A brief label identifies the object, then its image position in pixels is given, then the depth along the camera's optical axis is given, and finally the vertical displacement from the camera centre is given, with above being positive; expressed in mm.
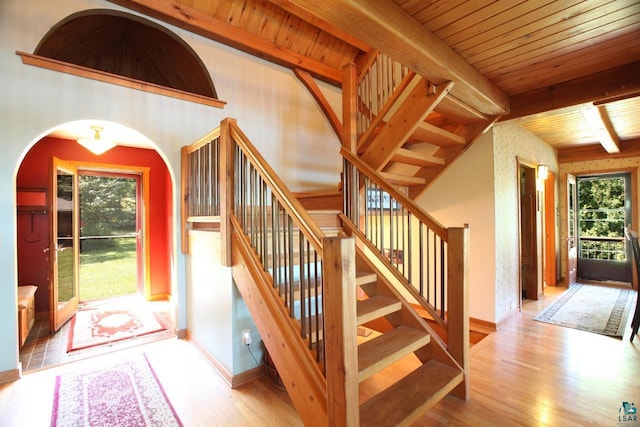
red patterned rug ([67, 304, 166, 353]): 3197 -1324
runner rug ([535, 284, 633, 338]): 3381 -1355
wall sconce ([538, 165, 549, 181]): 4457 +601
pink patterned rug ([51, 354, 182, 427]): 1950 -1328
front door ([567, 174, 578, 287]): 5242 -382
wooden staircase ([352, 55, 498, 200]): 2564 +824
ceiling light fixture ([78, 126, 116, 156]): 3299 +867
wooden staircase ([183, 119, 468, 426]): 1363 -647
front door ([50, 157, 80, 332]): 3760 -264
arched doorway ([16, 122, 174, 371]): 3377 +8
